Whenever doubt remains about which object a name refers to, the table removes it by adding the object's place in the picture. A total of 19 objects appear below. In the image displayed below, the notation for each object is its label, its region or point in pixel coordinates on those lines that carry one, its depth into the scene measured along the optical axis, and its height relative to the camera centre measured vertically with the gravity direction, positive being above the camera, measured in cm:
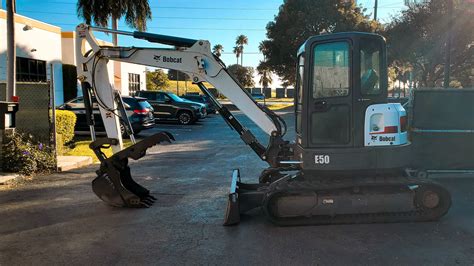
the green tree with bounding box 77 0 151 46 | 2938 +647
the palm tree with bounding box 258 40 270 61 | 4266 +574
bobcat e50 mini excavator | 593 -67
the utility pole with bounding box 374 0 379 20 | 3359 +757
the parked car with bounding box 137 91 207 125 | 2331 -16
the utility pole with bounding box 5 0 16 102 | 1070 +170
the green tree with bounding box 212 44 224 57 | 9864 +1321
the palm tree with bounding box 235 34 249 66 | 10750 +1577
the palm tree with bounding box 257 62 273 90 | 9291 +545
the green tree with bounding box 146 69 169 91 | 6279 +380
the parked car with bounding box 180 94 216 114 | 3140 +53
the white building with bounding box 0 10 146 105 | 2181 +306
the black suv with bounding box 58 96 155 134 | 1633 -31
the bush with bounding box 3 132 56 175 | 948 -114
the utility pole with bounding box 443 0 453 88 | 1883 +260
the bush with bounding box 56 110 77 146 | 1221 -57
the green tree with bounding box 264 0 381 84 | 3819 +749
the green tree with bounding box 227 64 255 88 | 8767 +648
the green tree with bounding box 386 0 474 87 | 2570 +415
